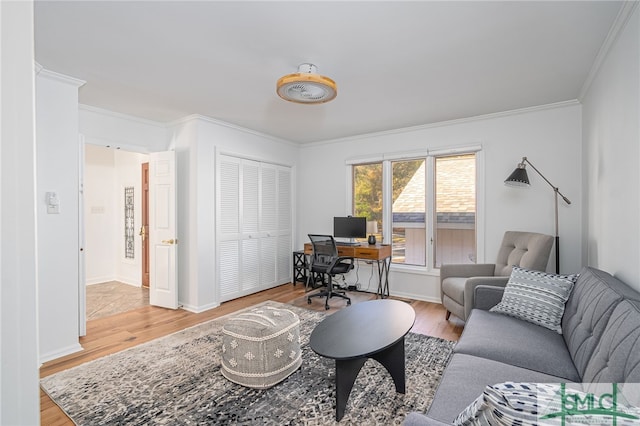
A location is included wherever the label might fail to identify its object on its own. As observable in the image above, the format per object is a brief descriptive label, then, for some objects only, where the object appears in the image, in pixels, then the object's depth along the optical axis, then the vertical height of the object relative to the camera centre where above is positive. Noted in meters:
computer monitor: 4.69 -0.25
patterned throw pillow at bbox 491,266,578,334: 2.15 -0.62
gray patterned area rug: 1.97 -1.27
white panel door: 4.02 -0.24
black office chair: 4.25 -0.70
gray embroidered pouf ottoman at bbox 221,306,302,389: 2.29 -1.03
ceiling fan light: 2.35 +0.97
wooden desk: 4.32 -0.61
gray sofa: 1.33 -0.80
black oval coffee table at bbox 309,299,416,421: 1.89 -0.82
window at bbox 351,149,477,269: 4.26 +0.09
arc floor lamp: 3.30 +0.31
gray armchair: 2.87 -0.64
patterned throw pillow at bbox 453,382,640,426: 0.72 -0.47
